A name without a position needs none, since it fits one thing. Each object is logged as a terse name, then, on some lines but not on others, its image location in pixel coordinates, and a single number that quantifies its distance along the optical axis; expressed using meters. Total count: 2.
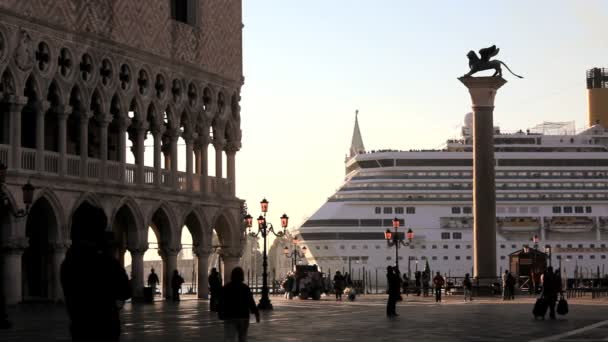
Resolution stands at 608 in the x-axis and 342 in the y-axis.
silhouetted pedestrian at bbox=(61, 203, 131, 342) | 9.79
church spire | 135.11
